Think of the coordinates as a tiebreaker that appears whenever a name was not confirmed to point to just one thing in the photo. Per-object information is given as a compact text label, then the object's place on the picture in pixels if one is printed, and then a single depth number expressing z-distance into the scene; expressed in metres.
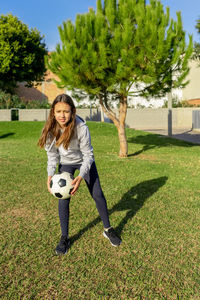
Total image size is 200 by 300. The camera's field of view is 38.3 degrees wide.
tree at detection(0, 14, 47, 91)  27.66
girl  3.25
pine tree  9.12
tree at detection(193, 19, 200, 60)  12.21
